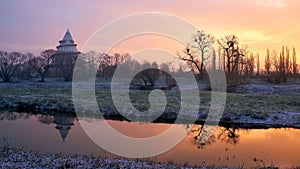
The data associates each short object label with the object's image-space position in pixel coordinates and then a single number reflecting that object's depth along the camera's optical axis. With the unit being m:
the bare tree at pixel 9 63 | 56.91
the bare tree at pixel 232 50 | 53.88
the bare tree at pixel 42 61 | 59.86
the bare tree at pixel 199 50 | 50.12
